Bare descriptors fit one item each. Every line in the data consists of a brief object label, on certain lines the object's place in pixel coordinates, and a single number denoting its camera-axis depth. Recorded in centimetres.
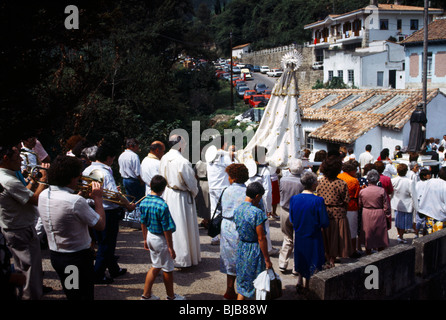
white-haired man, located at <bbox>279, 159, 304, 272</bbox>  643
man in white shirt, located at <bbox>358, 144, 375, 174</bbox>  1189
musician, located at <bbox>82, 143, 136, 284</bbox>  558
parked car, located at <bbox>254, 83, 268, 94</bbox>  4733
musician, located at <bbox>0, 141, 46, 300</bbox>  445
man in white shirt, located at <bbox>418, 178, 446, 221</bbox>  782
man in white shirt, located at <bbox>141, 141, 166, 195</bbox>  710
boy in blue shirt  500
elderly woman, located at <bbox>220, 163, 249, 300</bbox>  536
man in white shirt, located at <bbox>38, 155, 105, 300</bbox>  410
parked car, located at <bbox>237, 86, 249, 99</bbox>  4772
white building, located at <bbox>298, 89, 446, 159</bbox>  2105
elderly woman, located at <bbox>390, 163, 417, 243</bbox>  823
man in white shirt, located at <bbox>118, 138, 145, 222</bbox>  756
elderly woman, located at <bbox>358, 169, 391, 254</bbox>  705
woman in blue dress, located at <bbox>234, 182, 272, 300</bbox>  484
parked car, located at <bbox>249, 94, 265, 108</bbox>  4082
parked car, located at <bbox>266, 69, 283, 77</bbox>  6117
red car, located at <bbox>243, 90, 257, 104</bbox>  4509
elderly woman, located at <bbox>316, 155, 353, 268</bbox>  636
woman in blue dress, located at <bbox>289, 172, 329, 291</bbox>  553
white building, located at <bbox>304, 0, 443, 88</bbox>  4019
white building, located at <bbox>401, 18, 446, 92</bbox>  2978
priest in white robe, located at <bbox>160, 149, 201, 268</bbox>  627
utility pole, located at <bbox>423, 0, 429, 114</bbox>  1913
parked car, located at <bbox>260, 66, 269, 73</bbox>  6557
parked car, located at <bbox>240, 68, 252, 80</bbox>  5922
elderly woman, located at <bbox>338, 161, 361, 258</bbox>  707
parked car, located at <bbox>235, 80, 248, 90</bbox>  5074
